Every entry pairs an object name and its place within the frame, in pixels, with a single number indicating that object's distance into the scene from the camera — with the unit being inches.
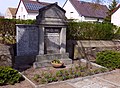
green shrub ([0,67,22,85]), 145.5
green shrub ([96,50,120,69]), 207.6
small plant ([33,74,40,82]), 156.0
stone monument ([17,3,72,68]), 210.2
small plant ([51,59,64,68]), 202.4
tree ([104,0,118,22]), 730.6
